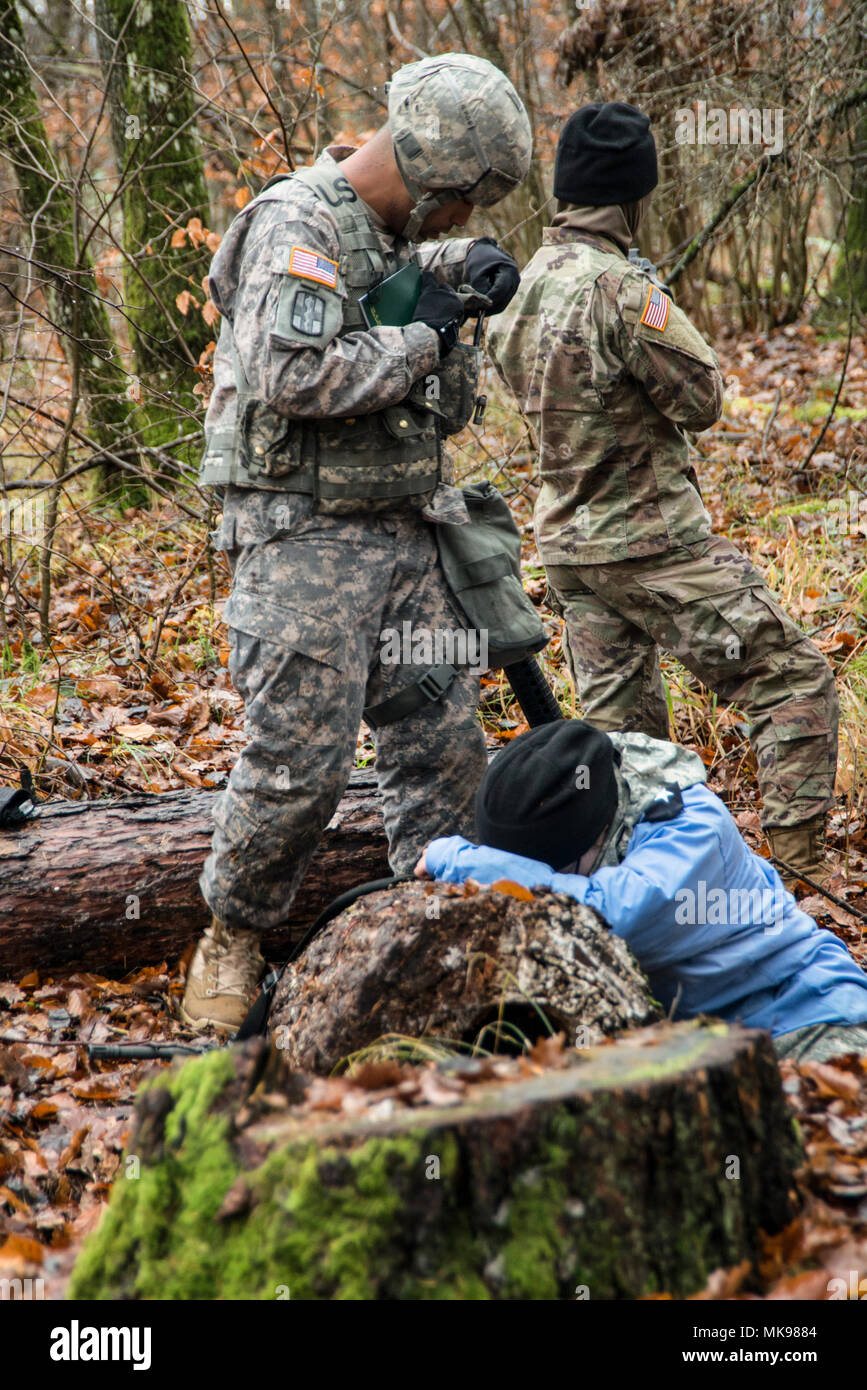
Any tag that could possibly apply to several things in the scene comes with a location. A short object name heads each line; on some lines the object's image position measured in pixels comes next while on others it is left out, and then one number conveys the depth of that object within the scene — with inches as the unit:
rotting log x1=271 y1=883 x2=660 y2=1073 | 90.5
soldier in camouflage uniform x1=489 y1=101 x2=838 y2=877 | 154.9
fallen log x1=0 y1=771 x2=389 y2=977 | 145.8
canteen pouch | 140.6
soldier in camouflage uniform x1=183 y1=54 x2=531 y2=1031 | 120.0
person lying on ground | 101.6
